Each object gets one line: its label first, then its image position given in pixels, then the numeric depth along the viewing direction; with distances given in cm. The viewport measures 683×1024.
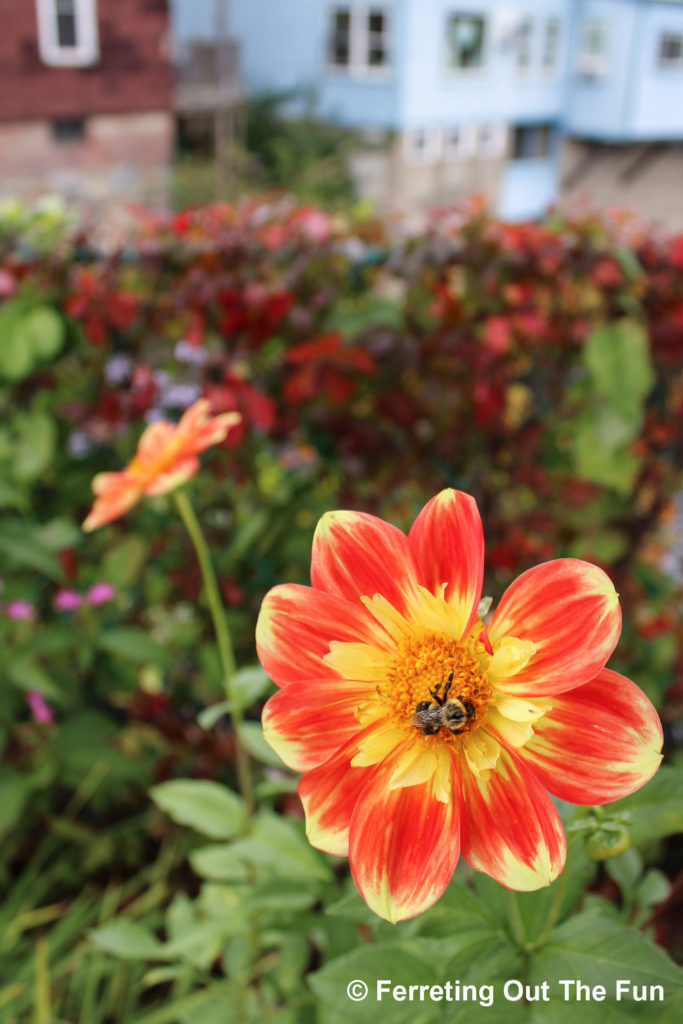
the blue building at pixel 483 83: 1270
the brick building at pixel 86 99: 973
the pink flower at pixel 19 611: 137
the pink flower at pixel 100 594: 147
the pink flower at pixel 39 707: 139
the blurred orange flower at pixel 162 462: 73
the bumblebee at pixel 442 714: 43
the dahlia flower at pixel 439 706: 42
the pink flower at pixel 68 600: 145
